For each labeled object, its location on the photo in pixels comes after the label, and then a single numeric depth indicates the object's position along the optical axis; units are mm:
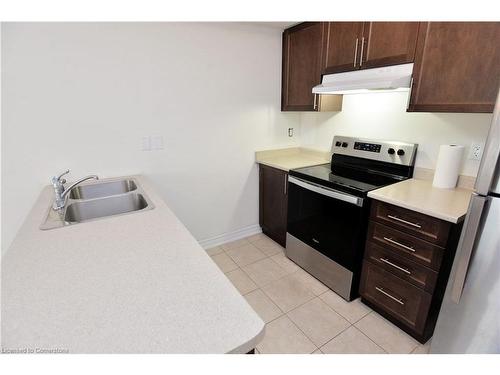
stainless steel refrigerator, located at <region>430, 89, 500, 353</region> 1070
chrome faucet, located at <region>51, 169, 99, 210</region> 1479
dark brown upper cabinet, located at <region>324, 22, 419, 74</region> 1600
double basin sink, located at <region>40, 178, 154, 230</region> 1516
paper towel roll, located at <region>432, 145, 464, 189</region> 1629
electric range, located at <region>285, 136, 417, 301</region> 1786
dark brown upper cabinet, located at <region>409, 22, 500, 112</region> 1299
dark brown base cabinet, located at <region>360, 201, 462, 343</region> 1414
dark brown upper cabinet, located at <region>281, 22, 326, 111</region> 2209
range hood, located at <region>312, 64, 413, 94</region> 1600
